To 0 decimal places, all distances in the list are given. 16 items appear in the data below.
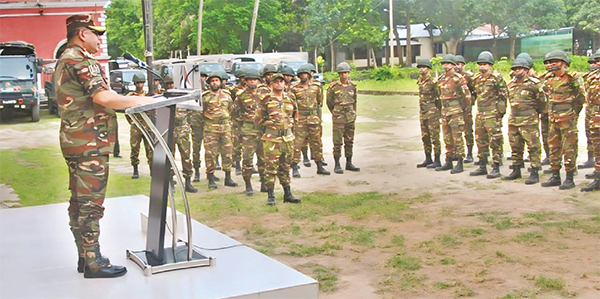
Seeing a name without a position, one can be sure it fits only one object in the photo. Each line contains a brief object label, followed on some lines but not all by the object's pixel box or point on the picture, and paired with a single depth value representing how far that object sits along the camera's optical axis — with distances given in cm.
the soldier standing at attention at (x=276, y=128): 698
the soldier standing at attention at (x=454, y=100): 865
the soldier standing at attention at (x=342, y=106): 893
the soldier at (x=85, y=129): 355
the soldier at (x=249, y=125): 782
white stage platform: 351
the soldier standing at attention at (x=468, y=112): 880
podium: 372
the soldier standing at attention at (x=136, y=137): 885
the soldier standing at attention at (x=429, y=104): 898
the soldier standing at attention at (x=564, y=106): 729
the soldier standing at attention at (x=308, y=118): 887
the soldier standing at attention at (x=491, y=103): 827
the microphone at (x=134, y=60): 370
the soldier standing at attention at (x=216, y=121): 808
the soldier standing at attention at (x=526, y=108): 767
